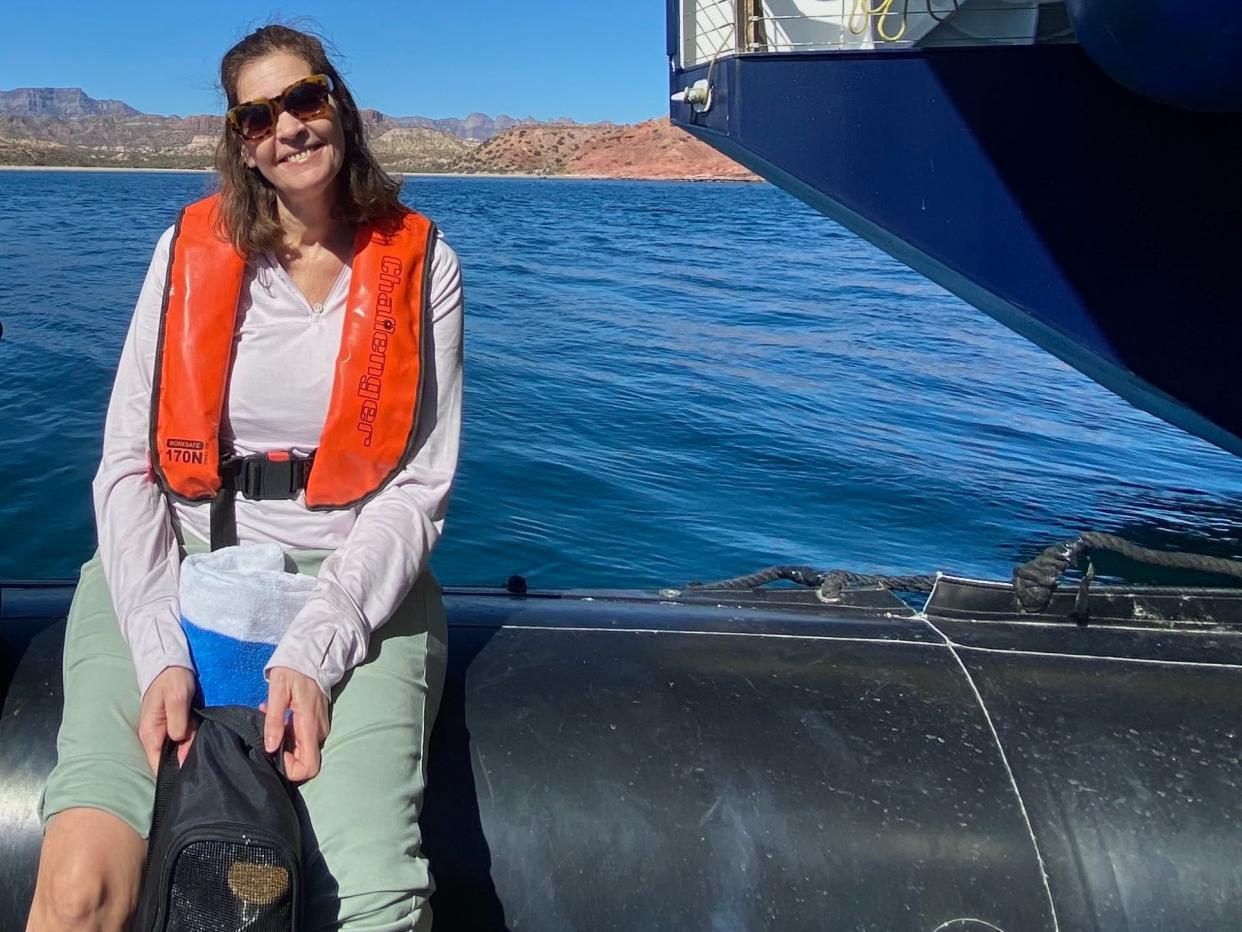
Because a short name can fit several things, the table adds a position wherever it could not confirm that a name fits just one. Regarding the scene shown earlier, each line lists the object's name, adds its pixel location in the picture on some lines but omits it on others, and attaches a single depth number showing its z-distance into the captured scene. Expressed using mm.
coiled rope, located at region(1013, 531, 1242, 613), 2379
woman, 1688
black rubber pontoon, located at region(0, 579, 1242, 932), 1751
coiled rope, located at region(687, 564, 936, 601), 2714
